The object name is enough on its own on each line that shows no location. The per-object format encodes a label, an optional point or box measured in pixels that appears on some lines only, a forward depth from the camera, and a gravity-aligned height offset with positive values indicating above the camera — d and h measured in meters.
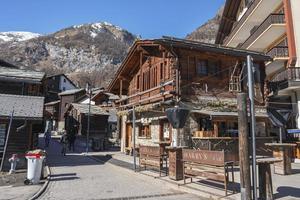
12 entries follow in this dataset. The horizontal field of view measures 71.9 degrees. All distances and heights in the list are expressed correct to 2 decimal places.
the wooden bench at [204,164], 6.20 -1.22
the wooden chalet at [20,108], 11.73 +0.88
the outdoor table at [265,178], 5.74 -1.46
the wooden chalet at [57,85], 49.27 +9.57
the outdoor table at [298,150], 13.15 -1.48
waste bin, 8.29 -1.78
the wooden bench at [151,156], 9.02 -1.43
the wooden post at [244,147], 5.40 -0.56
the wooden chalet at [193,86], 12.20 +2.46
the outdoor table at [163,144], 9.97 -0.92
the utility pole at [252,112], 5.12 +0.34
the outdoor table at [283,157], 8.88 -1.32
